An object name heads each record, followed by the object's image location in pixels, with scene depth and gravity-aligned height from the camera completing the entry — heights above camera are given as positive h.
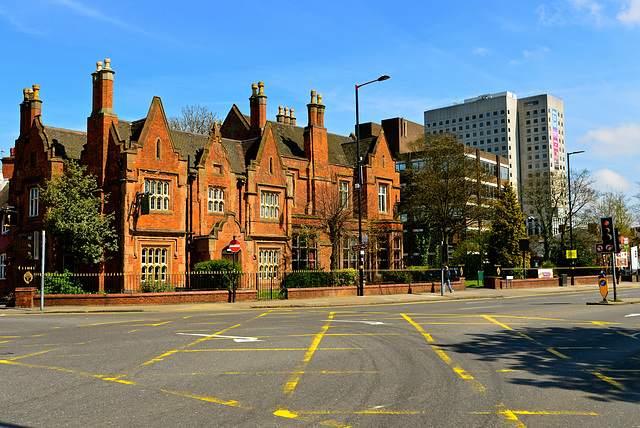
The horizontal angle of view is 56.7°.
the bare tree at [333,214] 40.97 +2.62
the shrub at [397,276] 38.47 -1.71
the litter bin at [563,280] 46.62 -2.54
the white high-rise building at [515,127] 162.75 +33.94
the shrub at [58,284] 28.00 -1.42
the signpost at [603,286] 24.70 -1.64
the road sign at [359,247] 30.40 +0.18
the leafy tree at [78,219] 31.17 +1.89
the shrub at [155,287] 29.48 -1.70
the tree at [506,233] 56.47 +1.51
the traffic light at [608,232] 24.98 +0.65
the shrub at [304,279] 33.16 -1.55
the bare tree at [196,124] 60.00 +13.15
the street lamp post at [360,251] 30.96 -0.03
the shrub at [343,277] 34.28 -1.57
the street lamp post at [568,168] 48.40 +7.13
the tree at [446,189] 53.03 +5.49
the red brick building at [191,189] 33.50 +4.06
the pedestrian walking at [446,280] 35.78 -1.87
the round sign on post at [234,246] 29.23 +0.31
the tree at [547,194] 62.84 +5.78
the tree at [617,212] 69.44 +4.20
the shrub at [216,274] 30.42 -1.12
